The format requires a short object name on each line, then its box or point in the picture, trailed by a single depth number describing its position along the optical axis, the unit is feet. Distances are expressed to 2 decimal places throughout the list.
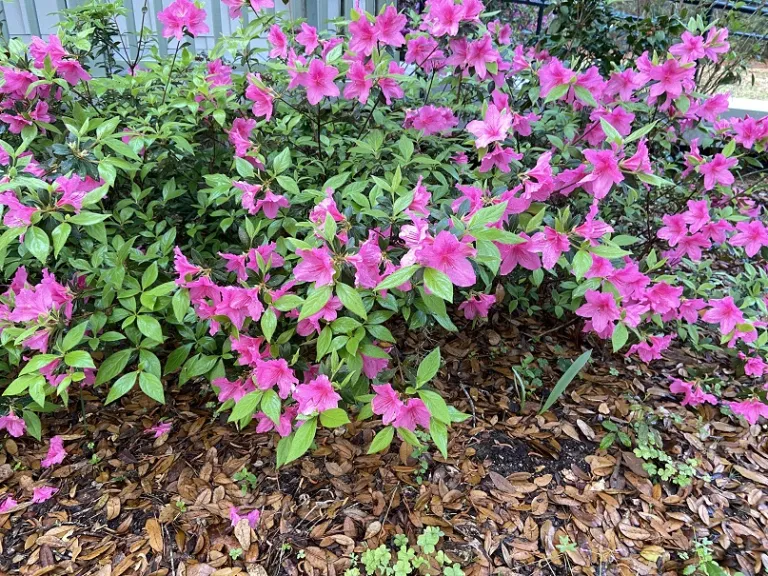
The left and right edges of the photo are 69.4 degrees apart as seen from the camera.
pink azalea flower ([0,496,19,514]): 5.53
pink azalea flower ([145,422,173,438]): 6.32
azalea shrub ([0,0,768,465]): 4.19
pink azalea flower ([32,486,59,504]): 5.62
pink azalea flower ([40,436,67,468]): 5.77
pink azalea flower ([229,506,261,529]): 5.41
